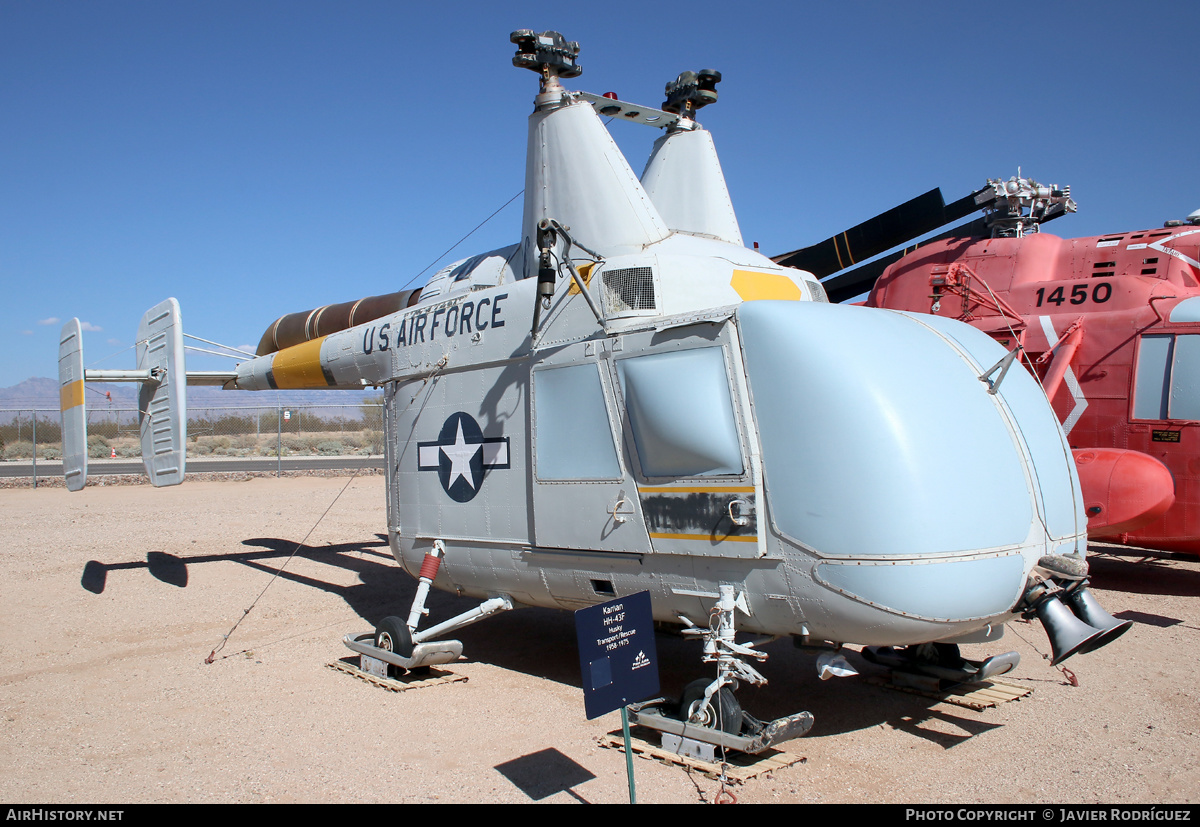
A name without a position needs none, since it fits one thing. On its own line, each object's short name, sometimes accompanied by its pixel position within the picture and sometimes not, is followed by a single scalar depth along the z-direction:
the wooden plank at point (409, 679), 6.44
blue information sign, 4.16
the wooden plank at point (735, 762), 4.47
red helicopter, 8.76
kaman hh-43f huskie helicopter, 4.38
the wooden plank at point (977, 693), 5.62
